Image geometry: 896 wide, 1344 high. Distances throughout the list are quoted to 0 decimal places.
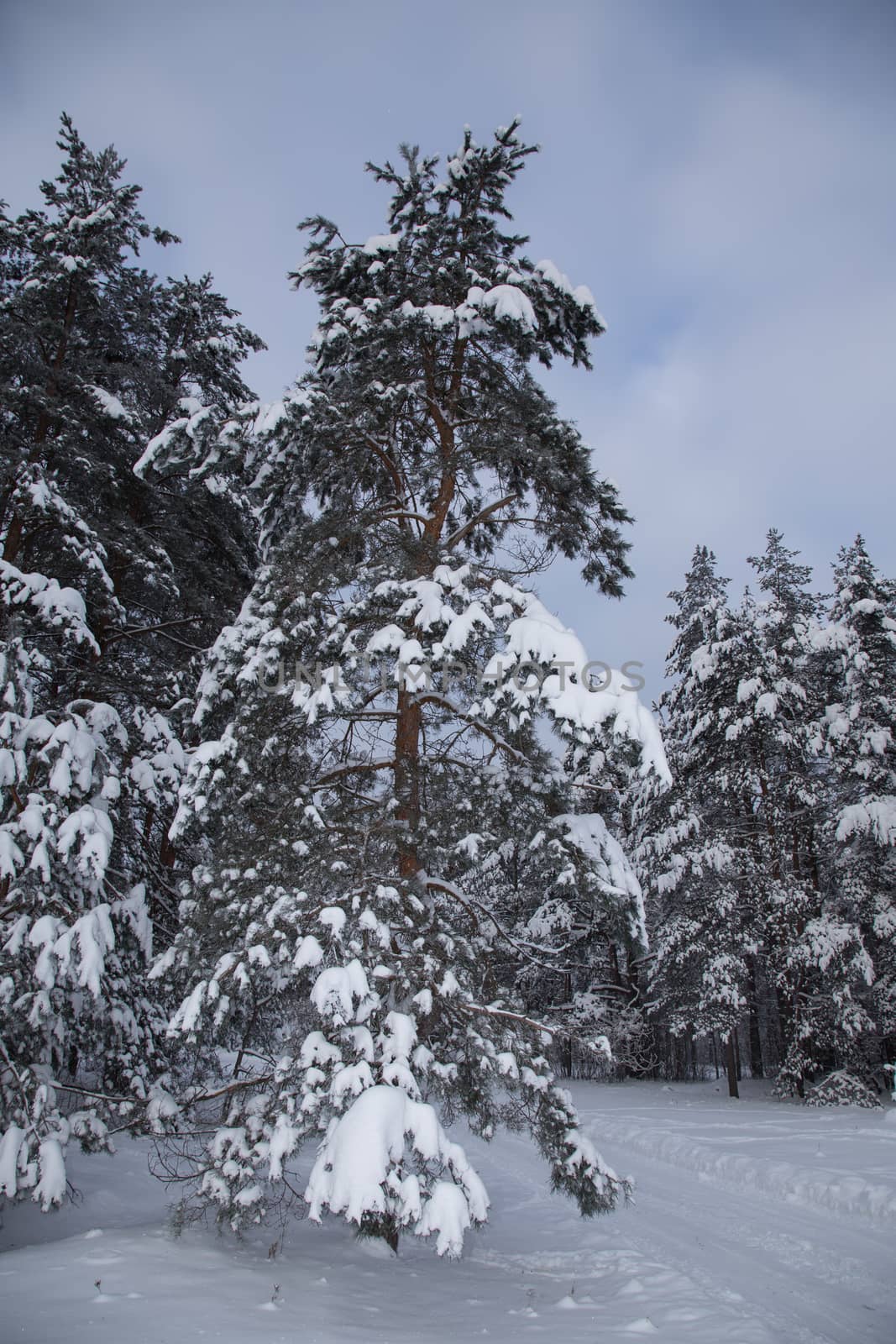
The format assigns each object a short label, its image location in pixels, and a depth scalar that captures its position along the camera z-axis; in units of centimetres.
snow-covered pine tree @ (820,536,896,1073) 1623
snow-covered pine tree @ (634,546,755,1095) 1781
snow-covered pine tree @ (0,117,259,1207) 670
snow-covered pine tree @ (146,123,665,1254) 530
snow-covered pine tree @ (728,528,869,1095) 1631
